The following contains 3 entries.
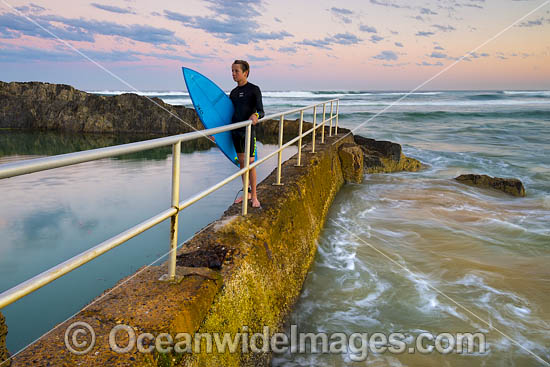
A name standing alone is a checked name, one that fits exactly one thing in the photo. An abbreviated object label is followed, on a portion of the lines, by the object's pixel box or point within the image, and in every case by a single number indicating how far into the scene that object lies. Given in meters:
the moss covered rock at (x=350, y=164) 9.44
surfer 3.94
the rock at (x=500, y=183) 9.06
